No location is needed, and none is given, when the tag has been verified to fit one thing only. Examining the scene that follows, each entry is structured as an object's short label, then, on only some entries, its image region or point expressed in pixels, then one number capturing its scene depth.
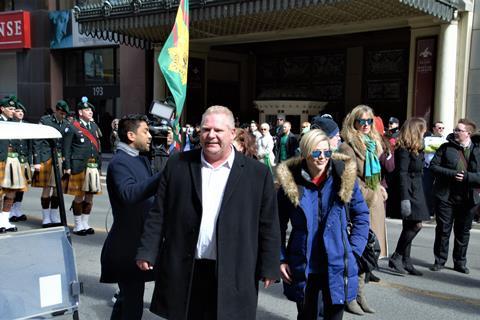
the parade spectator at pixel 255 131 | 12.29
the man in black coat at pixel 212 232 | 2.70
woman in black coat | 5.34
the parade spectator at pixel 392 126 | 10.51
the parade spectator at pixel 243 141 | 6.32
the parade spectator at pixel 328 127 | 4.07
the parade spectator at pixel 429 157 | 8.62
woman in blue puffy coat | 3.11
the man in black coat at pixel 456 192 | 5.76
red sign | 19.97
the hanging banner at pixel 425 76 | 12.38
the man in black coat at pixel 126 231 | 3.27
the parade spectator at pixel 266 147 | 11.77
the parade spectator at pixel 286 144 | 11.93
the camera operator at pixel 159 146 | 3.54
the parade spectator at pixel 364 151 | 4.52
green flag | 5.36
